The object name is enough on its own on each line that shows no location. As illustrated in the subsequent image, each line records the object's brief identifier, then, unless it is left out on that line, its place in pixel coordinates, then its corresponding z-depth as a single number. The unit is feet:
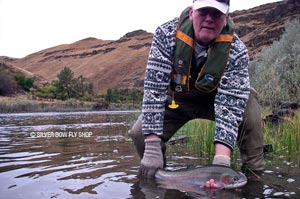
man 10.33
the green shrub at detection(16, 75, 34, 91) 201.34
